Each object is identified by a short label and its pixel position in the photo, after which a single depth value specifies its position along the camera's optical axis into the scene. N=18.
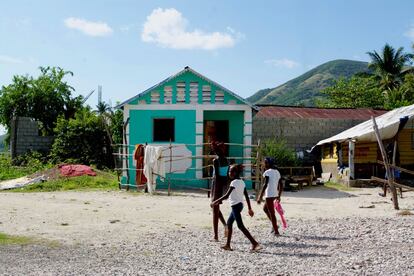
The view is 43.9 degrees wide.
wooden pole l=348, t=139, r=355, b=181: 20.30
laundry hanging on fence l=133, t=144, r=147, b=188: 18.00
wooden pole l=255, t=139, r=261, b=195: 15.32
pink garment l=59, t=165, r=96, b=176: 21.14
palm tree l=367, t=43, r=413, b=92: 42.25
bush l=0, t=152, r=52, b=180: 23.44
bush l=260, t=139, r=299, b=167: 20.75
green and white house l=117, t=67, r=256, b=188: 19.08
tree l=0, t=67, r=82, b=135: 31.99
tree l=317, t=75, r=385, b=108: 38.04
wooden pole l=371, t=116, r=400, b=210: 12.29
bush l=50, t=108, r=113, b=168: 26.53
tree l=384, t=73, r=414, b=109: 36.16
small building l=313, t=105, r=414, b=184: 19.00
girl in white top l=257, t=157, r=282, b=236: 8.61
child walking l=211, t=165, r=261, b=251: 7.35
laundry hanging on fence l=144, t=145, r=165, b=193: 17.31
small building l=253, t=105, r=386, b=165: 24.30
